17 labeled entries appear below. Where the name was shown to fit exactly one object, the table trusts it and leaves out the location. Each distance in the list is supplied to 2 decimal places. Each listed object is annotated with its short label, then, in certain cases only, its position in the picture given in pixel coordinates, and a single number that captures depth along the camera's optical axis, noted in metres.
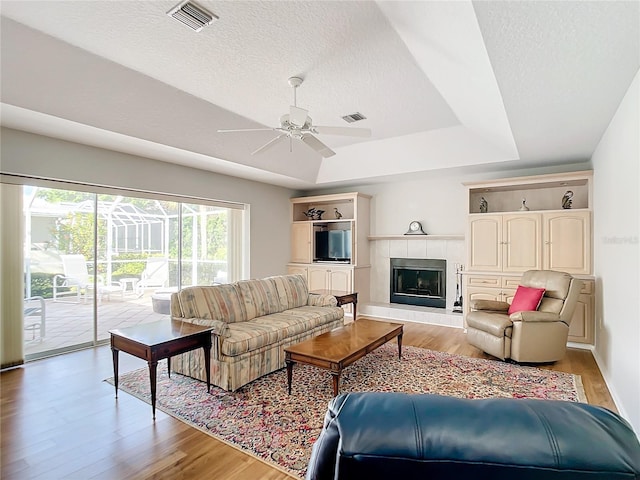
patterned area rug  2.40
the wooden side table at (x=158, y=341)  2.60
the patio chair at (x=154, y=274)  5.05
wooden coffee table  2.81
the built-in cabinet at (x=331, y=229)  6.41
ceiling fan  2.91
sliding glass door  4.05
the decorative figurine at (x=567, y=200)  4.76
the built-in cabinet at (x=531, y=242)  4.52
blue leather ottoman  0.63
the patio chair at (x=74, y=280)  4.22
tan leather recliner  3.76
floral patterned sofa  3.13
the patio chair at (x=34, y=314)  3.93
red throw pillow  4.04
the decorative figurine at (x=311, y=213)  7.25
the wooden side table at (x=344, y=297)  5.21
